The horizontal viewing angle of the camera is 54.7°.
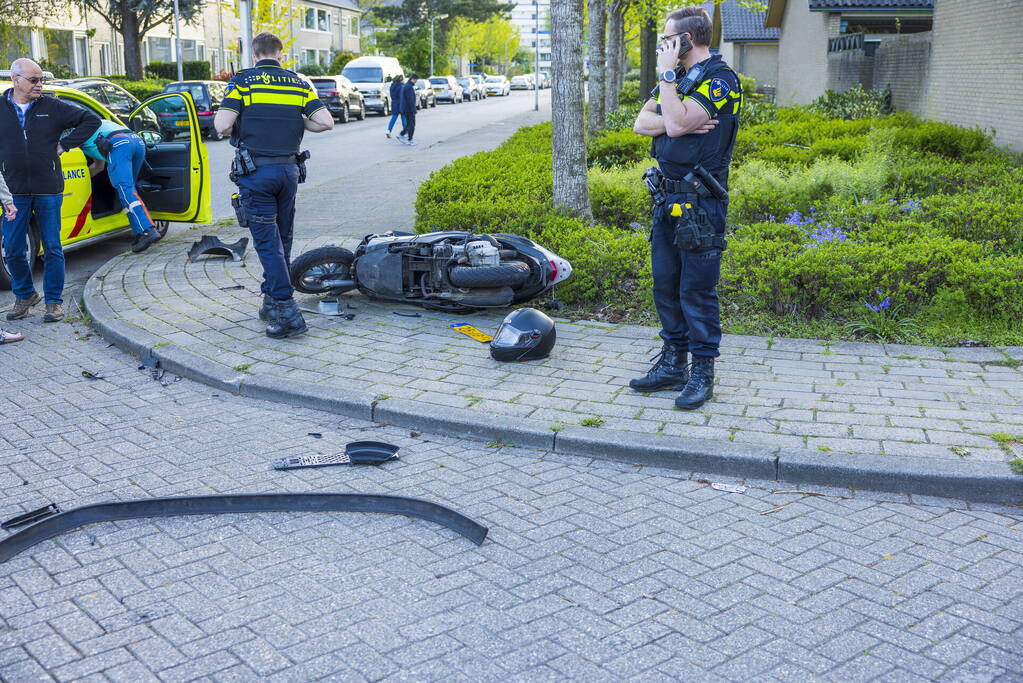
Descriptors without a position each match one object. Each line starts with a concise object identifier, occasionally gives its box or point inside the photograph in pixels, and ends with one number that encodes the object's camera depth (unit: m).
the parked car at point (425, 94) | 45.85
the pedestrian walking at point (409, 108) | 24.91
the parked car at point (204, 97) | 25.45
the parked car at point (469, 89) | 60.59
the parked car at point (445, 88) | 54.47
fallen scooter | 6.81
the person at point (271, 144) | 6.59
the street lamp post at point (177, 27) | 35.94
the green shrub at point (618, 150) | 13.92
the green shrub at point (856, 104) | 19.77
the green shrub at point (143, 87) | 30.30
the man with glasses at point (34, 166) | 7.29
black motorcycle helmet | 6.06
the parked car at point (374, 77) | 39.56
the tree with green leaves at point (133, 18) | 36.03
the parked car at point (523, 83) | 84.37
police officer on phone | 5.04
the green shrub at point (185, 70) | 45.50
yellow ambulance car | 9.58
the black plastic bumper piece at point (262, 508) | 4.02
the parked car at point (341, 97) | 34.31
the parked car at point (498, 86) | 69.00
